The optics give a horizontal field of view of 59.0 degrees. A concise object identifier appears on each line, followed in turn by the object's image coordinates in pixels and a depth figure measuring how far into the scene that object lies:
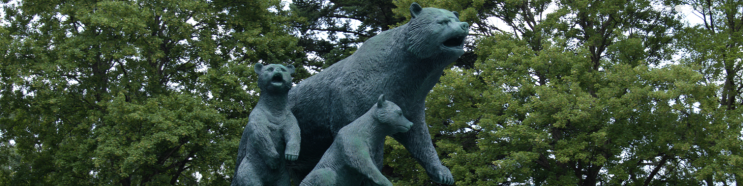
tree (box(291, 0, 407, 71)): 25.02
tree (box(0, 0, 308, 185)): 18.16
